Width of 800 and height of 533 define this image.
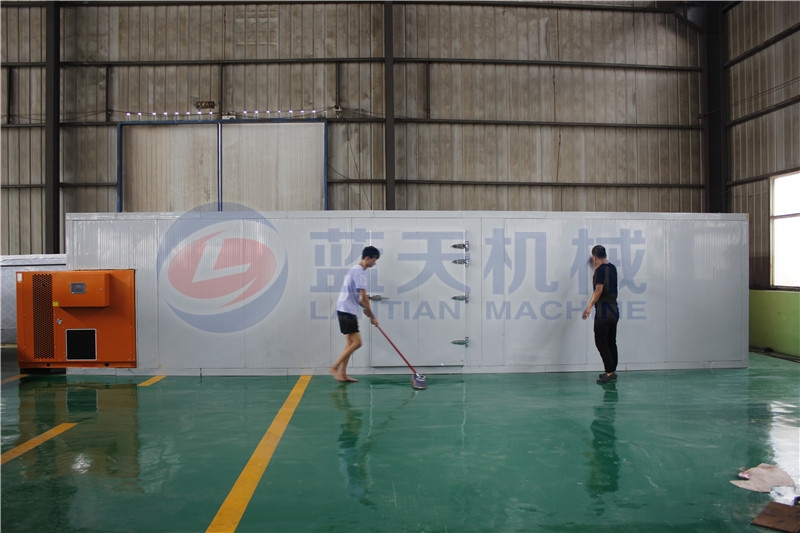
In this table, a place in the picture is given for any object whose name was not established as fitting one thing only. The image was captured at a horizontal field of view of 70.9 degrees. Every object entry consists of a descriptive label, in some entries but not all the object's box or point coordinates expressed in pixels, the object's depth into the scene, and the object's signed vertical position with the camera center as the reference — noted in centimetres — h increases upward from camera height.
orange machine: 839 -91
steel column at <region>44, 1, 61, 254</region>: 1363 +310
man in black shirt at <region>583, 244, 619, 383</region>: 774 -57
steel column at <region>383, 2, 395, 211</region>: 1388 +407
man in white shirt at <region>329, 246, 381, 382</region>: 736 -44
